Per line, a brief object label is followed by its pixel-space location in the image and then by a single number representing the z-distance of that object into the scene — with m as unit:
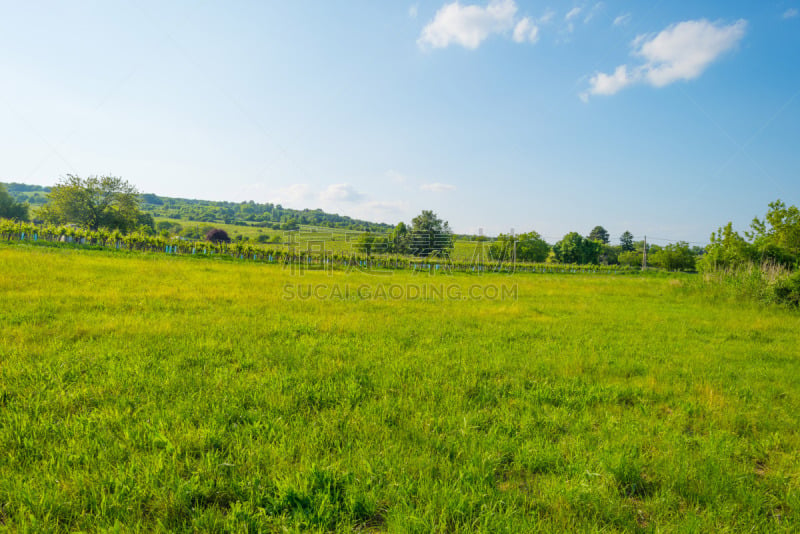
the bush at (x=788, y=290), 12.90
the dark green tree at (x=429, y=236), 57.25
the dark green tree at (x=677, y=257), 65.94
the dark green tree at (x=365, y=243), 51.59
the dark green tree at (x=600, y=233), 120.69
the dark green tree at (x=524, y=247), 68.06
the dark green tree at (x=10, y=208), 71.62
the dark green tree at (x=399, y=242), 58.74
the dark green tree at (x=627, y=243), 111.79
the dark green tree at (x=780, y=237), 16.48
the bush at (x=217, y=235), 79.72
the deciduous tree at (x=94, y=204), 55.53
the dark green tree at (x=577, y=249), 86.44
